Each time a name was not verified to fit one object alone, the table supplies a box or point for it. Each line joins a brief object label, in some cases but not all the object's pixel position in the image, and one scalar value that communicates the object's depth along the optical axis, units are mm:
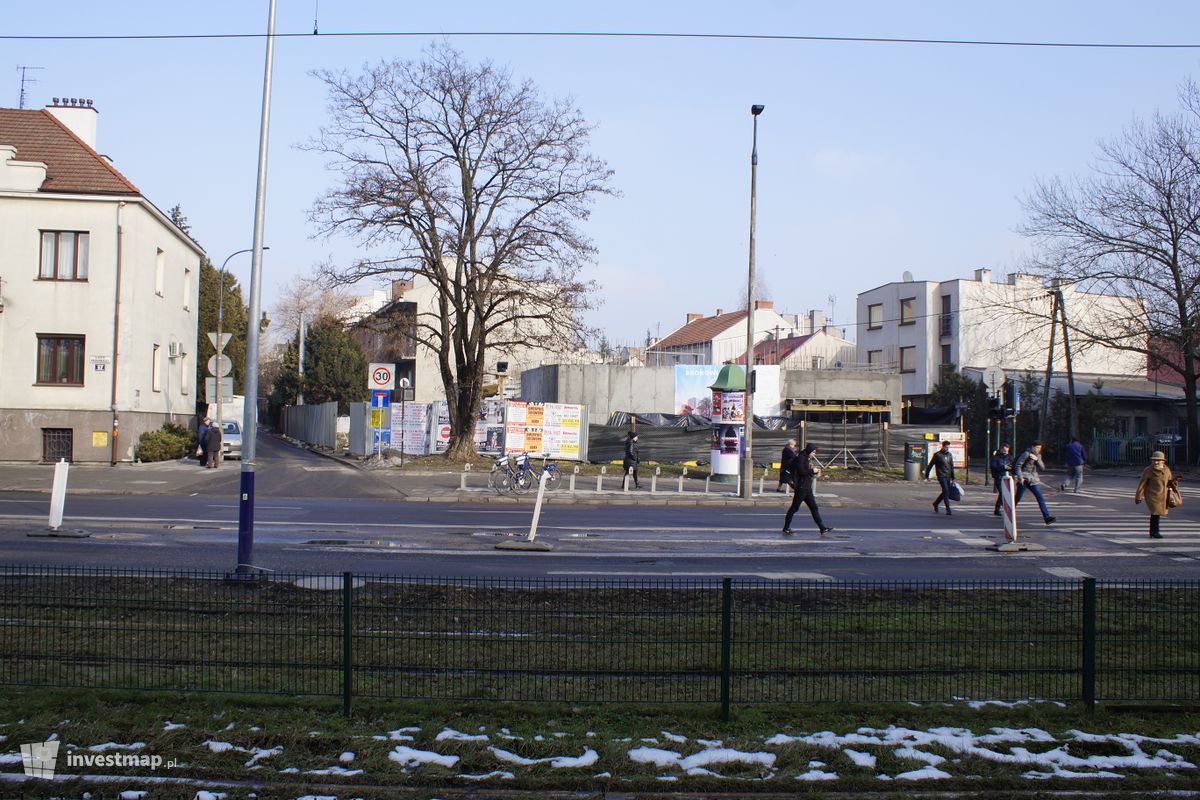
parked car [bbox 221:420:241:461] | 38781
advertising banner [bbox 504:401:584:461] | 24984
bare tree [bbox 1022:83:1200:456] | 39156
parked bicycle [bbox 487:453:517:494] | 26609
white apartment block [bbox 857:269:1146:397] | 61812
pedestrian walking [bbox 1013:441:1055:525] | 19672
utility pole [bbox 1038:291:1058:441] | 40719
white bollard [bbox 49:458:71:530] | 15406
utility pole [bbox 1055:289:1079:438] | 40500
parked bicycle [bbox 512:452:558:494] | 26812
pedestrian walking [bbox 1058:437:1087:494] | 30000
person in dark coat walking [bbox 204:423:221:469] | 32344
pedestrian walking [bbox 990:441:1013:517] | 22878
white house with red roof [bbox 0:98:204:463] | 31938
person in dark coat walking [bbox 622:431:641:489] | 28109
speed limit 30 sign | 31812
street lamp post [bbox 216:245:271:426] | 29125
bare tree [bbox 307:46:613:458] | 35969
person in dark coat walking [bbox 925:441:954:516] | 22812
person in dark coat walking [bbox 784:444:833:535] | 17594
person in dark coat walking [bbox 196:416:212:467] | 32812
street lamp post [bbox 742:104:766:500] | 25812
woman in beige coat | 17312
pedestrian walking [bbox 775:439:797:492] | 19130
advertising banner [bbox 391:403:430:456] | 41219
